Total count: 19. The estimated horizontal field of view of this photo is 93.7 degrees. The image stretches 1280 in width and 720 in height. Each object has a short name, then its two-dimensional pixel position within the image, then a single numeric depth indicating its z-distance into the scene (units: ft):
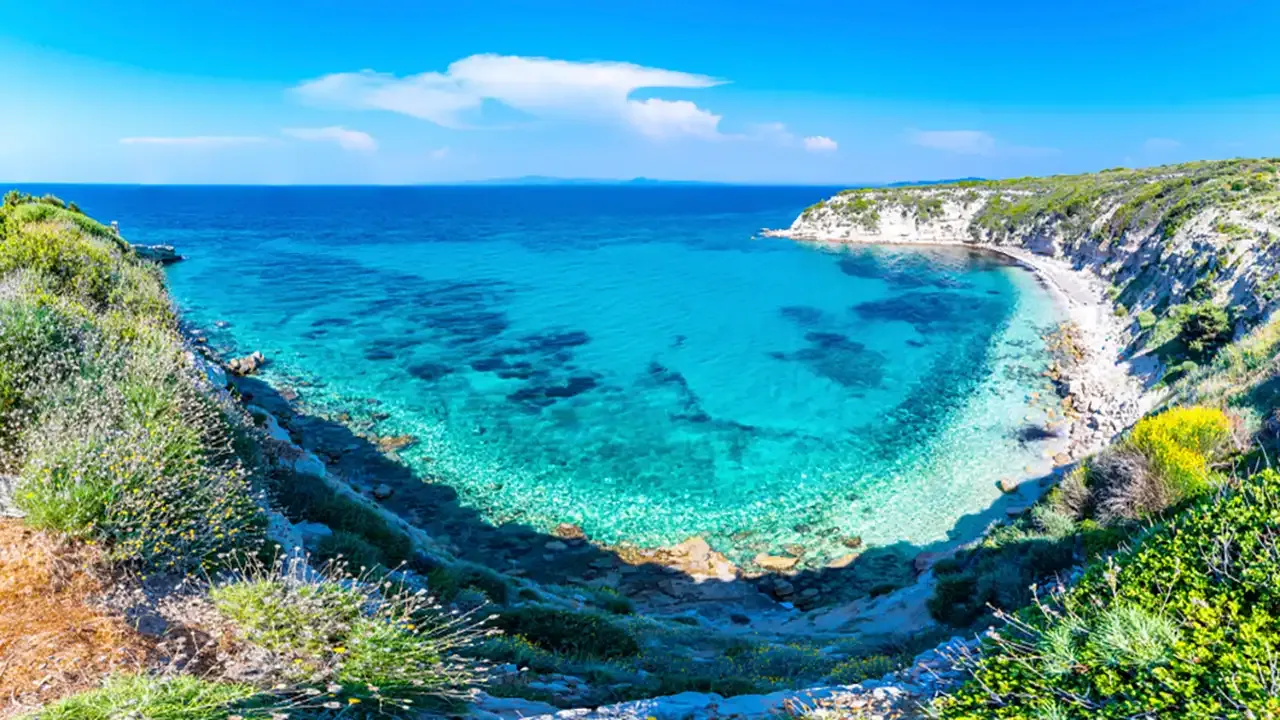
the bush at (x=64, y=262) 50.08
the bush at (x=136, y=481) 19.34
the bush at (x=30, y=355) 26.00
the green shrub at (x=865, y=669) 25.11
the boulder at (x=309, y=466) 48.90
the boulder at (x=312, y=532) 31.45
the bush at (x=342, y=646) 15.06
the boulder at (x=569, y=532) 56.24
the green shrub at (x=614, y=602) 43.29
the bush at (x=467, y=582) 33.12
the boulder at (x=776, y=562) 52.35
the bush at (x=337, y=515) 36.63
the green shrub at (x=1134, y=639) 15.49
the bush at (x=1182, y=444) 32.60
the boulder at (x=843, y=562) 52.31
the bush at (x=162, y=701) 11.73
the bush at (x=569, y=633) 31.04
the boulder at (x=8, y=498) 20.12
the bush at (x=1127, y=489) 33.12
